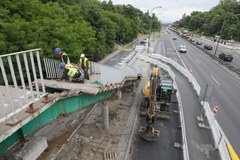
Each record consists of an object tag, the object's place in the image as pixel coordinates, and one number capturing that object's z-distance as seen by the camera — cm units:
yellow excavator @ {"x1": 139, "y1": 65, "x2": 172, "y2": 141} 1218
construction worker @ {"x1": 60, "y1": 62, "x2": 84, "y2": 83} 927
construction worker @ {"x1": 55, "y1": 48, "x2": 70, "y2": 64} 952
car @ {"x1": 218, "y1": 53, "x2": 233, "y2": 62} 3632
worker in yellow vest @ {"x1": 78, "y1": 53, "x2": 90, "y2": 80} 1034
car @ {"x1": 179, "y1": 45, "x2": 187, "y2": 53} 4409
